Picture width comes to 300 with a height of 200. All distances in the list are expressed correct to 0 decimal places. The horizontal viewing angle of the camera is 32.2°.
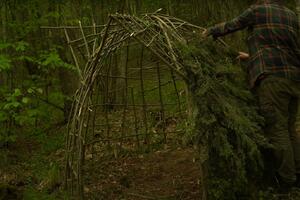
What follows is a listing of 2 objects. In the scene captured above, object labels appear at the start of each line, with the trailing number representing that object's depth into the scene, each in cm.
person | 473
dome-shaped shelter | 486
